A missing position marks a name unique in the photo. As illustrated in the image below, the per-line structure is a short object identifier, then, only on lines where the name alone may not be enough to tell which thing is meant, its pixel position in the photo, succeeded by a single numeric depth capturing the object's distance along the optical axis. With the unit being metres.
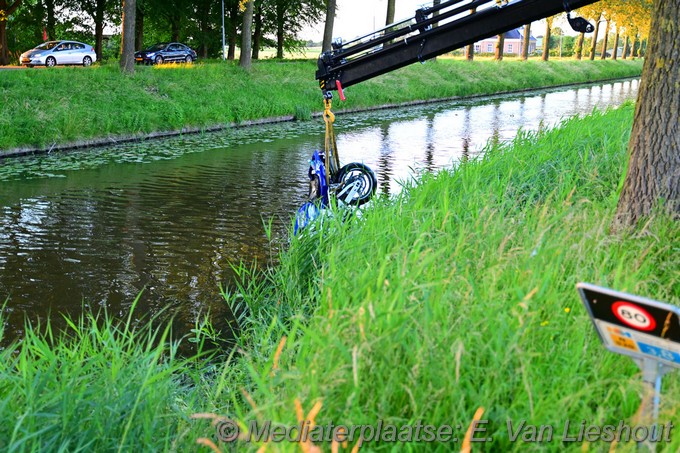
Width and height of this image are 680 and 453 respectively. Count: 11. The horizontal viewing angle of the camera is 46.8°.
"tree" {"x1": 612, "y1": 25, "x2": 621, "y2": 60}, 65.22
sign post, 2.82
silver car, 33.24
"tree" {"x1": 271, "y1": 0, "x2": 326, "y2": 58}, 45.66
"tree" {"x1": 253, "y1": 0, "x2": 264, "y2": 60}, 44.36
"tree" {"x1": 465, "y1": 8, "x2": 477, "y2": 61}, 48.25
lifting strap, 10.16
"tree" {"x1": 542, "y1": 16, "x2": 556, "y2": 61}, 54.53
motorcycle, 10.30
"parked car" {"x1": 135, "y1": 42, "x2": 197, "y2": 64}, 37.74
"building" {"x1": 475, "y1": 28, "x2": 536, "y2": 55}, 133.12
